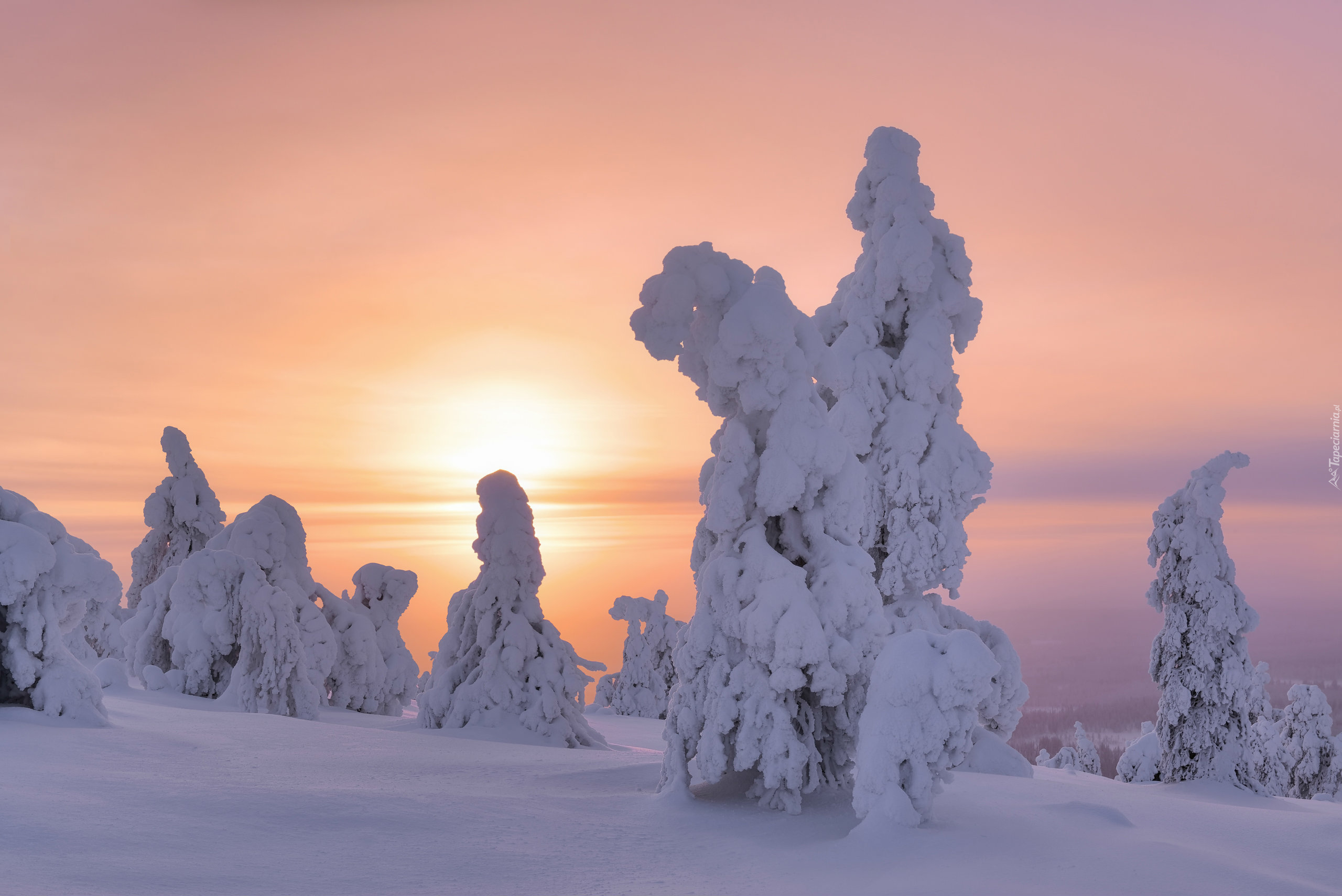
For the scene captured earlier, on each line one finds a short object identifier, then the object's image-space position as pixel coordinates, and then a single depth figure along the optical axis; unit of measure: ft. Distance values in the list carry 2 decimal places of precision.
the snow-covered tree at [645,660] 154.20
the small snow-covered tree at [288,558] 84.38
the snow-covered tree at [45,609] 47.26
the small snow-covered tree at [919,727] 36.65
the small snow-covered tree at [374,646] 91.40
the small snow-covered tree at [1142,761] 88.89
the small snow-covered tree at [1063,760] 143.64
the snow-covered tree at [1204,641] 80.28
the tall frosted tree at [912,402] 74.08
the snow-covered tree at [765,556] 42.63
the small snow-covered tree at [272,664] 75.97
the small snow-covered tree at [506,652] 71.77
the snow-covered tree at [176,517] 119.65
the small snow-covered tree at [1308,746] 114.62
